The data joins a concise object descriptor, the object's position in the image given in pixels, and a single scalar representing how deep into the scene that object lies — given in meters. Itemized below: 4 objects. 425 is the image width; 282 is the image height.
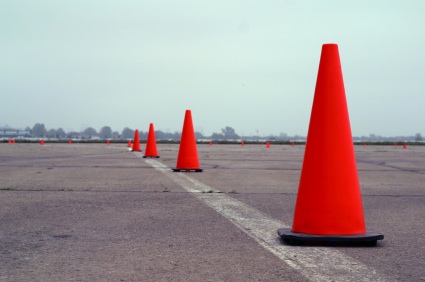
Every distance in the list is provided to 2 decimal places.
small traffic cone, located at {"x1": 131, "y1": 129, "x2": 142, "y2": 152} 27.72
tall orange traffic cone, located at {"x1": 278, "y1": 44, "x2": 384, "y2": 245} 4.92
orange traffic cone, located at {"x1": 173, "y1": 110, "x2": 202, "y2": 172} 13.33
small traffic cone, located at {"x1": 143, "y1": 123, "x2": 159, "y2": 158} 20.42
